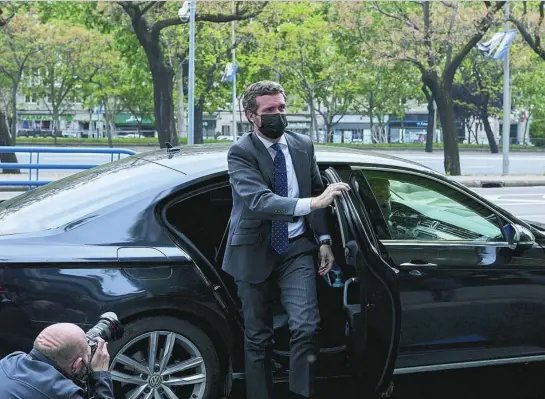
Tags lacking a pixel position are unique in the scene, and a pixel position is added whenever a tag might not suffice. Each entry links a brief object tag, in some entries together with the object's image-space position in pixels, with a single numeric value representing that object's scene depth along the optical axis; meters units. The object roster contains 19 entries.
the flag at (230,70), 30.31
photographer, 2.29
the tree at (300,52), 36.44
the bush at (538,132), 62.38
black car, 3.52
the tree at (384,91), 48.62
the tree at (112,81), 44.19
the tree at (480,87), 45.88
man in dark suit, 3.56
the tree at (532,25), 23.22
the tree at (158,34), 22.28
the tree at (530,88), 45.72
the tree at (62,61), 39.50
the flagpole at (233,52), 33.34
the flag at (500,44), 23.06
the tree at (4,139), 20.02
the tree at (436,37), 22.94
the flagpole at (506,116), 24.62
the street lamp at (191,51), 21.30
